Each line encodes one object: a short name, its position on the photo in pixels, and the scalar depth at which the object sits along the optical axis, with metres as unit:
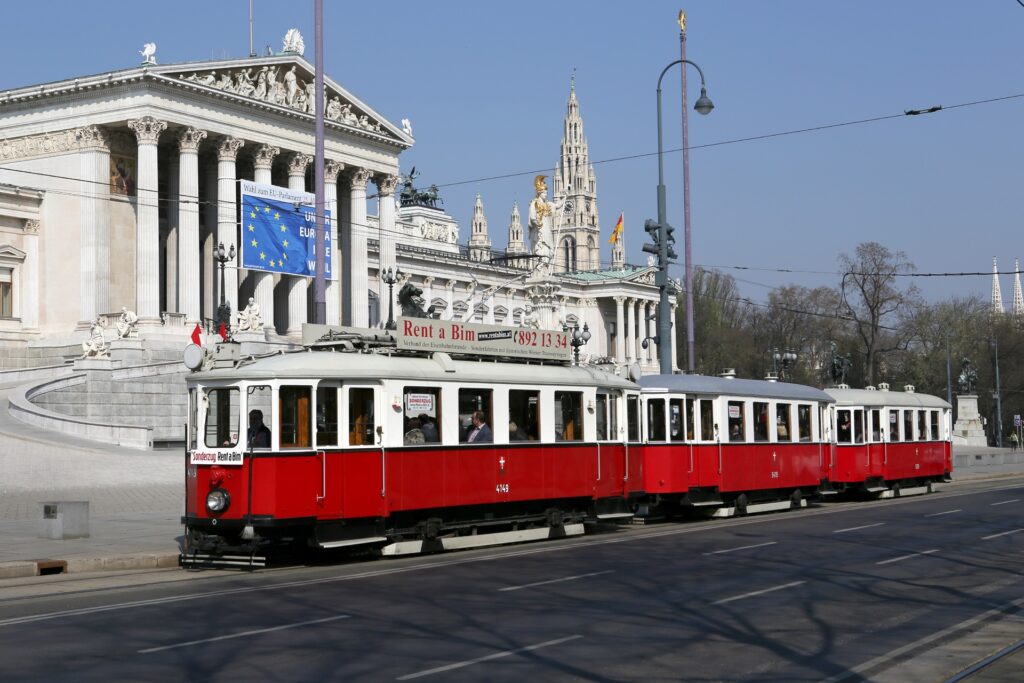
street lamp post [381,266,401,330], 62.62
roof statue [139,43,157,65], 63.78
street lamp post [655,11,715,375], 36.66
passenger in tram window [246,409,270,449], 18.75
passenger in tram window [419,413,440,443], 20.91
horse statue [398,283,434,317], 43.50
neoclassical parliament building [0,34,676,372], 63.44
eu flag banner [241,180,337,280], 59.66
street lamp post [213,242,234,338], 49.19
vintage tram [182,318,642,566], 18.80
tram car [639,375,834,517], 27.91
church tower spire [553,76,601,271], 181.25
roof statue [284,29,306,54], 73.00
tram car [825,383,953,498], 36.09
